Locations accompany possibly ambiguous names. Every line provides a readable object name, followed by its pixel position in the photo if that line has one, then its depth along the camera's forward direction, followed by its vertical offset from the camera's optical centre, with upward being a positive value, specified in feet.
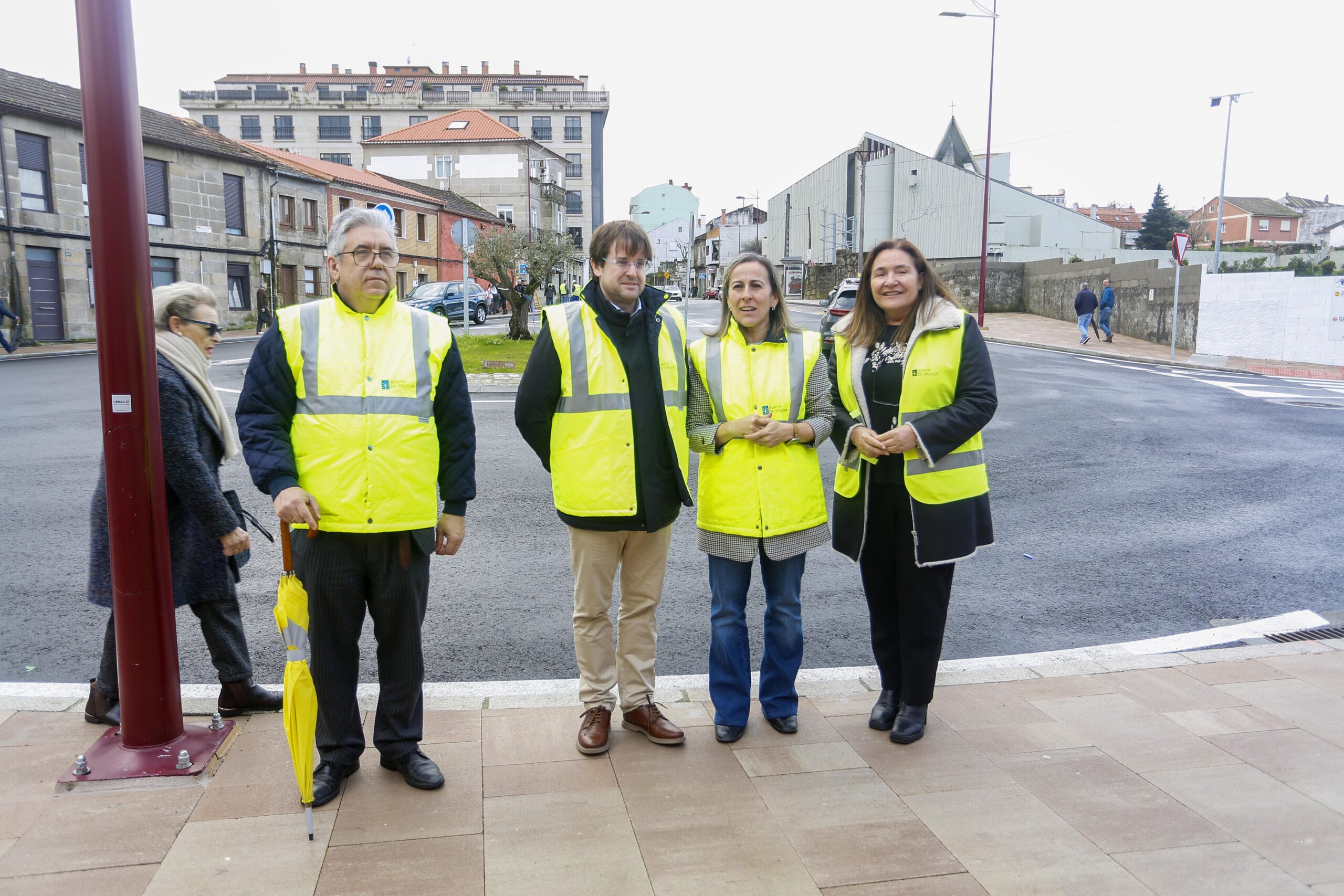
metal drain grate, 16.21 -5.66
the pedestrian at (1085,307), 85.30 -0.53
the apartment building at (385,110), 231.91 +45.59
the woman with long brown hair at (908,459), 12.04 -2.03
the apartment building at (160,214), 81.76 +8.32
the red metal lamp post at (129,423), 9.93 -1.38
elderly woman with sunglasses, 11.35 -2.64
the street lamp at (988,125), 101.09 +19.04
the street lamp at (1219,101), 111.55 +23.72
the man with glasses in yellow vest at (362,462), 10.18 -1.79
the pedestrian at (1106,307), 87.45 -0.49
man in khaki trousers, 11.59 -1.69
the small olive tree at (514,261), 79.36 +3.07
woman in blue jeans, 12.14 -2.26
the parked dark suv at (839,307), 69.31 -0.62
